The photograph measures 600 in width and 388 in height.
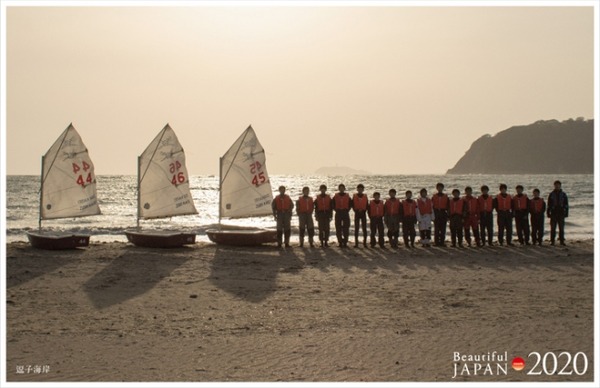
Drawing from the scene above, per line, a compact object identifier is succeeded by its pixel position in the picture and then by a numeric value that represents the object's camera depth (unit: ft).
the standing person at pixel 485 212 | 70.95
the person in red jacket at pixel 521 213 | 72.23
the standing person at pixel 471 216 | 71.36
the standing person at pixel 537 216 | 72.90
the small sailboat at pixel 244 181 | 77.00
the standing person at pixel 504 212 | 71.82
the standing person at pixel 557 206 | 72.23
